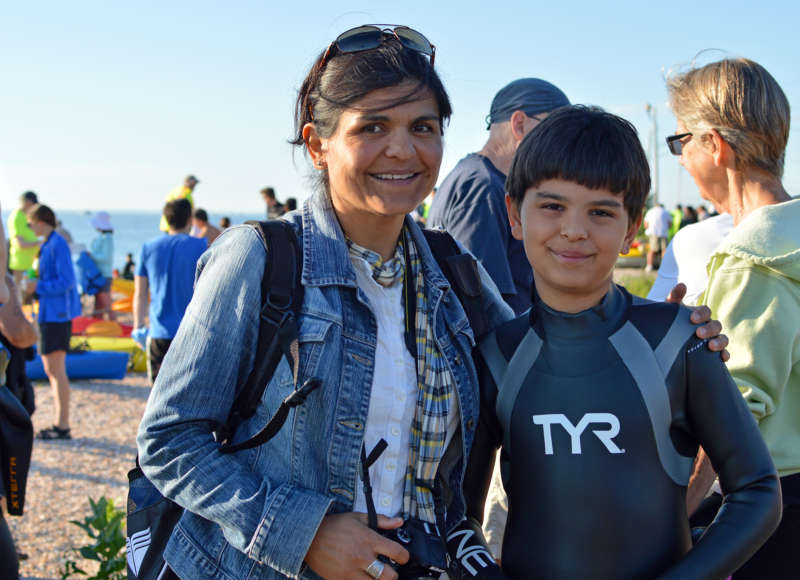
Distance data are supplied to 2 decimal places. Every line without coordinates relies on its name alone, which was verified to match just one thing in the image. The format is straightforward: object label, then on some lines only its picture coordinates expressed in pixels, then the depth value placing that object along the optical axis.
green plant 3.65
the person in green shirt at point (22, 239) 12.54
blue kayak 10.32
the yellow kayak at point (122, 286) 18.17
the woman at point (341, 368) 1.70
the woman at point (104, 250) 15.34
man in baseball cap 3.48
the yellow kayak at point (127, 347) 11.12
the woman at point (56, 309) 7.45
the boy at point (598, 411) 1.72
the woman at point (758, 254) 2.12
